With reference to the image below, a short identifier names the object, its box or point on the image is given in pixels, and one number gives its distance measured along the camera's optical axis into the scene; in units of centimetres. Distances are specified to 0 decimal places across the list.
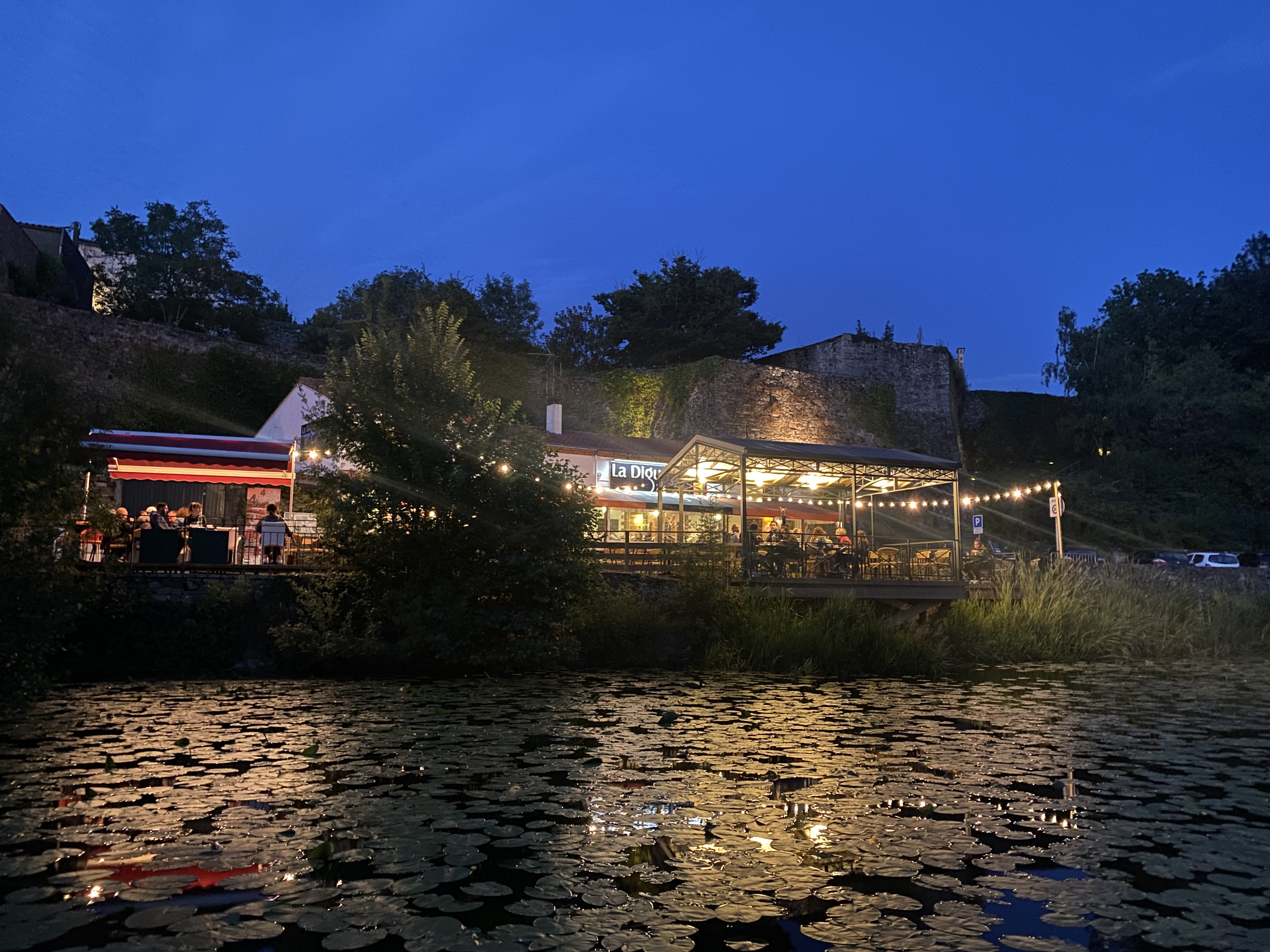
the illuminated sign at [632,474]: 2375
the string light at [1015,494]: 2008
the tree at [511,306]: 3788
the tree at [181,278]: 3466
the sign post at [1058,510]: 1961
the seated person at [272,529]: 1391
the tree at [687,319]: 3853
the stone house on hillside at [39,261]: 2875
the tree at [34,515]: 748
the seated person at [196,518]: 1478
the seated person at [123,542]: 1280
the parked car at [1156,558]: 2792
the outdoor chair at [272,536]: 1435
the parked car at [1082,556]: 1831
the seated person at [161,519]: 1377
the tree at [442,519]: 1148
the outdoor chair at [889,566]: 1495
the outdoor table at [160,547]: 1290
